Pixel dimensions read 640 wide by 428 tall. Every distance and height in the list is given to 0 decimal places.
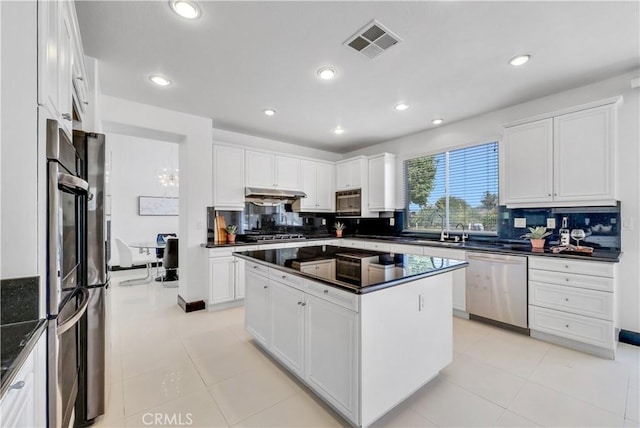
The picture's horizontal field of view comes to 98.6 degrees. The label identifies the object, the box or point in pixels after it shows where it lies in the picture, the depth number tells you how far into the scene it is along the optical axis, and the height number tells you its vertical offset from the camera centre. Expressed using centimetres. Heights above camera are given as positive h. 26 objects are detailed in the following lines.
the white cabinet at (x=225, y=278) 366 -87
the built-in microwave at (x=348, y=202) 520 +24
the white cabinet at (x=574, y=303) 246 -85
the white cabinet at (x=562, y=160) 265 +58
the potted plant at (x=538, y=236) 306 -24
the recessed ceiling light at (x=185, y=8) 180 +139
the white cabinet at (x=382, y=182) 484 +58
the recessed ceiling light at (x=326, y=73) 262 +139
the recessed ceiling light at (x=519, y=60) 242 +139
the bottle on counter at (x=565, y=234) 300 -21
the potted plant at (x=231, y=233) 402 -28
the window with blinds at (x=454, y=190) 385 +39
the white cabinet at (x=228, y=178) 400 +55
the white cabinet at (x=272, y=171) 436 +73
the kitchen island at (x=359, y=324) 157 -73
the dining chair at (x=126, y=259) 504 -82
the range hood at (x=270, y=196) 426 +32
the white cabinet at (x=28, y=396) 76 -57
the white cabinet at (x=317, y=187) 510 +54
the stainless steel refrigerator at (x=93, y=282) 165 -41
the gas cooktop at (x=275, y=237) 420 -36
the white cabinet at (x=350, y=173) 510 +79
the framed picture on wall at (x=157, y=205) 661 +23
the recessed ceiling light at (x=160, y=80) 275 +138
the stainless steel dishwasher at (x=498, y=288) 294 -83
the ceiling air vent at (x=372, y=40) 206 +139
